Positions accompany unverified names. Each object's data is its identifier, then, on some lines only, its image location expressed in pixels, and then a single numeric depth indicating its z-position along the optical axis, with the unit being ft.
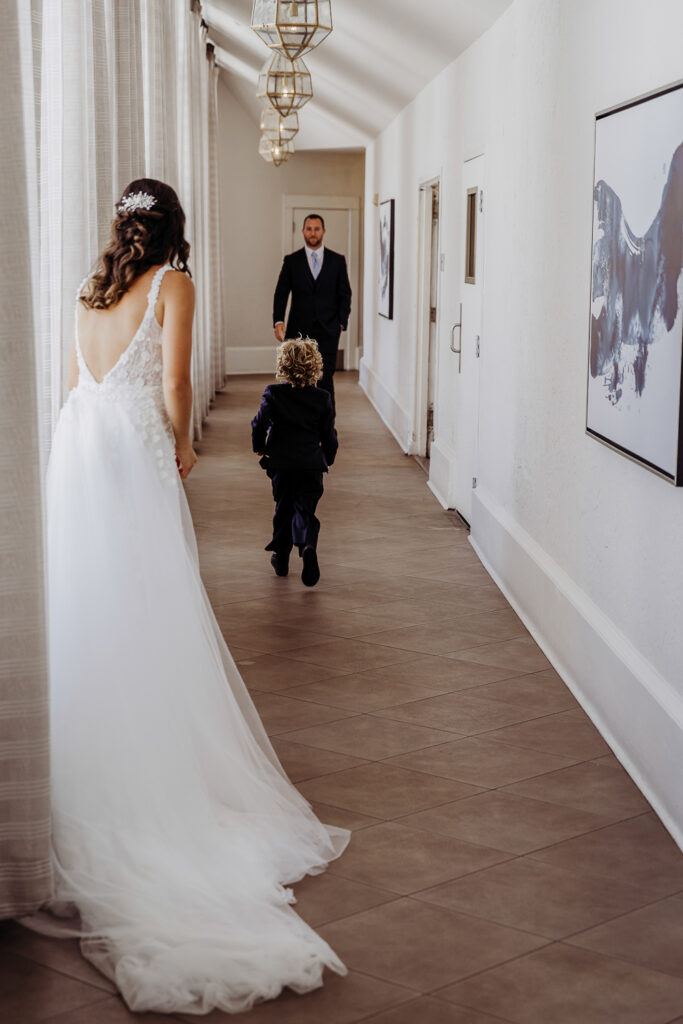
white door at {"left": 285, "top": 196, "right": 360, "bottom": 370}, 57.72
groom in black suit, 33.37
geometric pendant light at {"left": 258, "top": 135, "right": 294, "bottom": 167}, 40.34
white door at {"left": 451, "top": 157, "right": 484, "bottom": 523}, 23.86
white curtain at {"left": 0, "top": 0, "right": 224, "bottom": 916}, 8.86
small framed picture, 40.40
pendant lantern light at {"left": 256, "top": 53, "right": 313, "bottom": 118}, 25.04
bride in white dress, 9.61
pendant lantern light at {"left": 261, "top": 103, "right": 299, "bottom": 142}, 37.08
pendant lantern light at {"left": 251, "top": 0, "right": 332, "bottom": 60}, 16.52
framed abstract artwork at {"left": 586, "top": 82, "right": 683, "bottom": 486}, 11.30
